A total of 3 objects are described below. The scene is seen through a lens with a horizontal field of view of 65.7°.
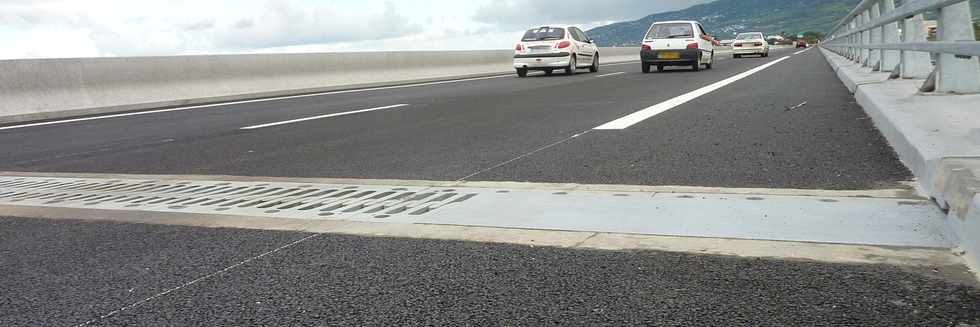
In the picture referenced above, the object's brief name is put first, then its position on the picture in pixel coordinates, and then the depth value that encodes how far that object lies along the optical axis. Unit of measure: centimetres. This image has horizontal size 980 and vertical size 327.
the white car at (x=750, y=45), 3881
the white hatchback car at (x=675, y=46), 1977
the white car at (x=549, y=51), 2127
